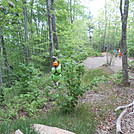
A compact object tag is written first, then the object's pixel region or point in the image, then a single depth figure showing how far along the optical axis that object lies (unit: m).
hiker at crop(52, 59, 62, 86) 5.56
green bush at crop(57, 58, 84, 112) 3.44
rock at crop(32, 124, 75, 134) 2.46
